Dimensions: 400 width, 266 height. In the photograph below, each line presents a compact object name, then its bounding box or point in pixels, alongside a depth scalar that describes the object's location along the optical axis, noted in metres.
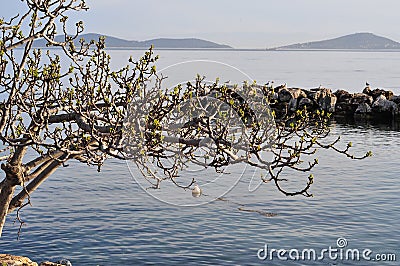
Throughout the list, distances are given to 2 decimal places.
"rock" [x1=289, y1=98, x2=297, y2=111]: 82.88
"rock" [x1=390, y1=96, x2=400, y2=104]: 82.36
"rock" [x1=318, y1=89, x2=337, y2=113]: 83.06
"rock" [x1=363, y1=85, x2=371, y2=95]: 86.56
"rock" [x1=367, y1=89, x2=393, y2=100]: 84.00
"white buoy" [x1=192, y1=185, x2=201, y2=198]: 16.01
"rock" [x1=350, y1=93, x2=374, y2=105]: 82.88
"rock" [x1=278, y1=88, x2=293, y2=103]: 83.75
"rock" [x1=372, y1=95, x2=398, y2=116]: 80.06
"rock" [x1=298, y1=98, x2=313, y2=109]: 82.71
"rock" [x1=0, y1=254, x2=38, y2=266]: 20.00
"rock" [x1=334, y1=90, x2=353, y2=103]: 85.06
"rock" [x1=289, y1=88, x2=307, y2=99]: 83.79
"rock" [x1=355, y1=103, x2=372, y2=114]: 80.81
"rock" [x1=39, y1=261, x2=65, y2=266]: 21.41
